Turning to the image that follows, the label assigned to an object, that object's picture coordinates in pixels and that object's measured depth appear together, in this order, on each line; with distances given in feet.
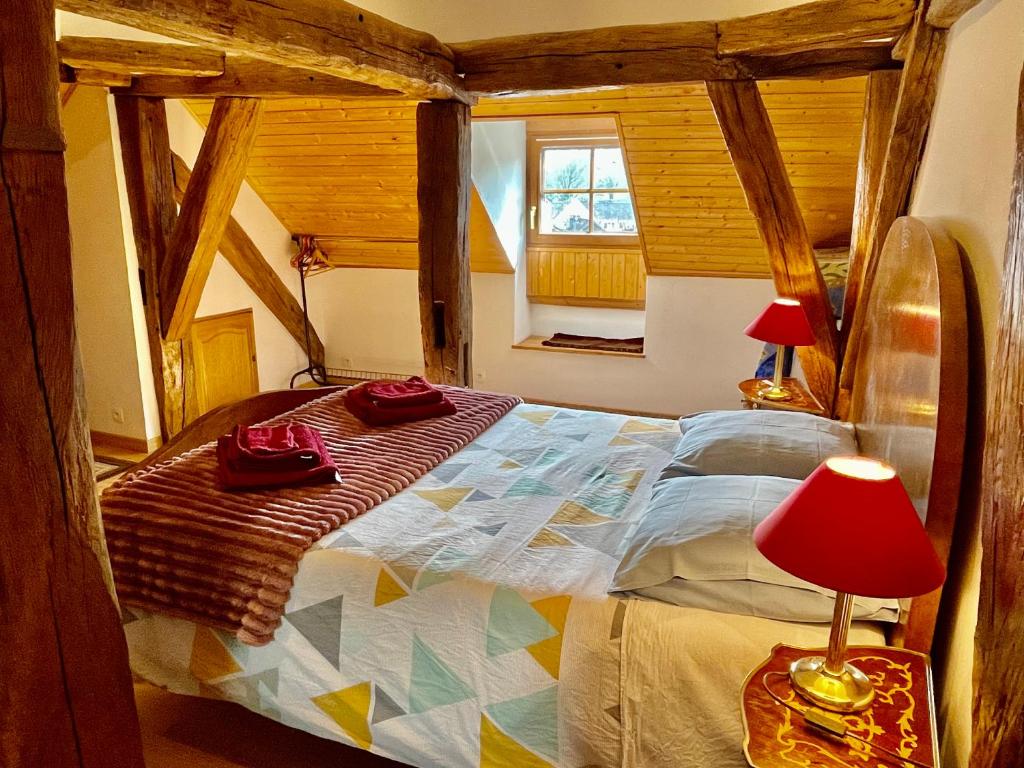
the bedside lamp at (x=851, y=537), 3.59
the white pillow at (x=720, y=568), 4.98
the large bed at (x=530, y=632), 4.83
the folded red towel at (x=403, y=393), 8.96
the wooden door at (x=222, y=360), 15.23
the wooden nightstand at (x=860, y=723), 3.87
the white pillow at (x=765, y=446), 6.73
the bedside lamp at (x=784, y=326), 9.36
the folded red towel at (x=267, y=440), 7.09
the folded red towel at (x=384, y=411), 8.75
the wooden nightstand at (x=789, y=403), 9.82
